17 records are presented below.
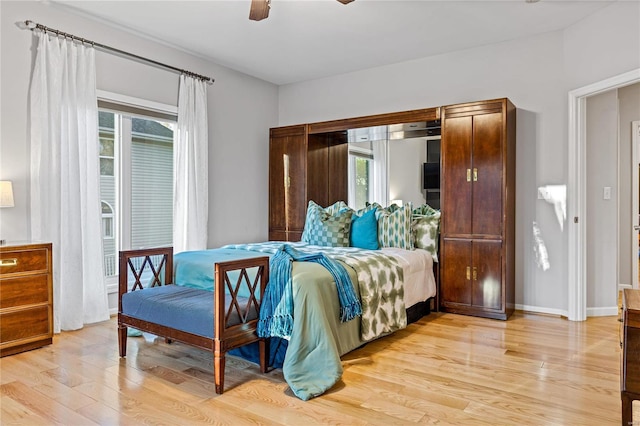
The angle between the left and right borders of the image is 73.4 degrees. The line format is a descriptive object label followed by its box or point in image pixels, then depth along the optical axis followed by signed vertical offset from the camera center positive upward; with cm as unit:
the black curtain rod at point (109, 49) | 345 +150
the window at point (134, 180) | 417 +31
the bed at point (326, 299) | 251 -65
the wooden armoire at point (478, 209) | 398 +0
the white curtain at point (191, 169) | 457 +45
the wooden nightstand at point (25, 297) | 298 -62
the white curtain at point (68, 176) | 348 +30
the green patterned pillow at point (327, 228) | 414 -18
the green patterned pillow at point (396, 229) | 420 -19
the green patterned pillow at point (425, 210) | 460 -1
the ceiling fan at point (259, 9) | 268 +129
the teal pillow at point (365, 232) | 408 -22
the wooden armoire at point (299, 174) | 536 +46
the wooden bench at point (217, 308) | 241 -59
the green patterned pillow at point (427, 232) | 435 -24
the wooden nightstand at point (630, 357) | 165 -58
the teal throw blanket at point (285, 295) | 260 -54
